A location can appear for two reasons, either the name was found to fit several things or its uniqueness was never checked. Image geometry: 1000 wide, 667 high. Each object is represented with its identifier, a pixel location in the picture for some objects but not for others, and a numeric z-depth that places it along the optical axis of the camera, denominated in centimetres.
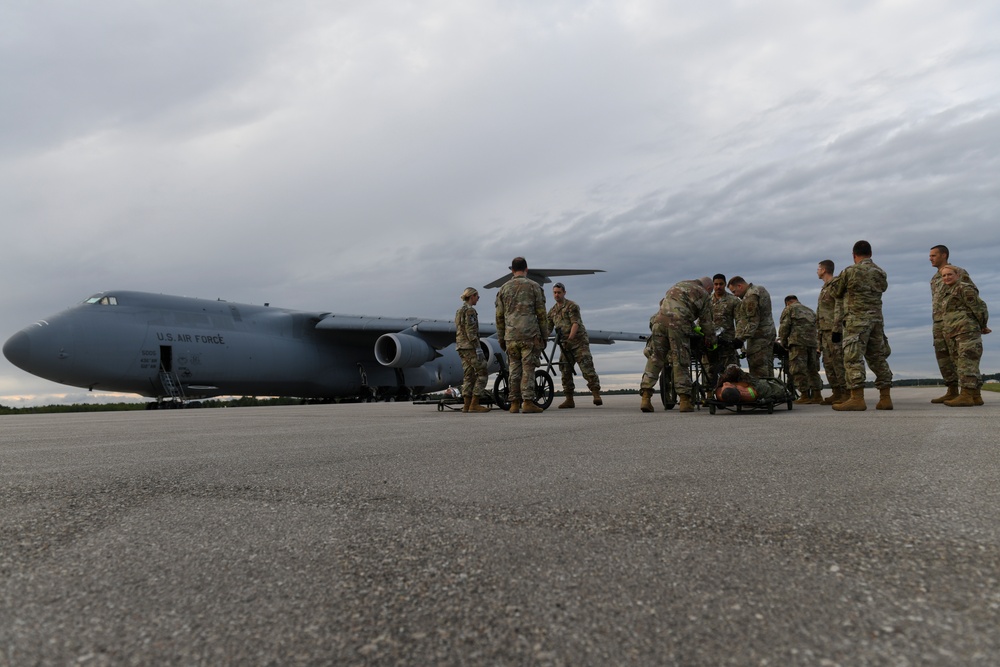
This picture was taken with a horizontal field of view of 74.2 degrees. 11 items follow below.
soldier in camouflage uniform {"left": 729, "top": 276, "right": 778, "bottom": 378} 837
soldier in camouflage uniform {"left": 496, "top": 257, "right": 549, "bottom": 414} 784
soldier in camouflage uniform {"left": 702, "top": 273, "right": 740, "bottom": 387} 882
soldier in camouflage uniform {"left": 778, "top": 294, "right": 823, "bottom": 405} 903
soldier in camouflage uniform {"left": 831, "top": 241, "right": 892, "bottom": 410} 694
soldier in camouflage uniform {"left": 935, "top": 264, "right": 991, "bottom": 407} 684
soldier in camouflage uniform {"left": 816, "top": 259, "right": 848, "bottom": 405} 806
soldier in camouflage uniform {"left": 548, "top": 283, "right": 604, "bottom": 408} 962
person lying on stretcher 626
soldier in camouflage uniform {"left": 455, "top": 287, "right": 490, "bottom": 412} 855
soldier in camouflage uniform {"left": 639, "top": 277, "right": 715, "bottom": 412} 706
